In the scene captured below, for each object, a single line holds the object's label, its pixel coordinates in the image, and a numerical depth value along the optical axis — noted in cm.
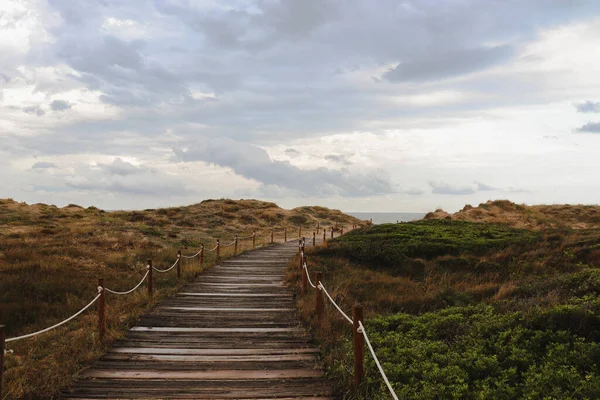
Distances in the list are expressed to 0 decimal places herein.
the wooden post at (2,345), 489
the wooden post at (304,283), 1219
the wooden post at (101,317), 822
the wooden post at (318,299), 925
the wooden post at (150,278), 1179
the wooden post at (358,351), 600
